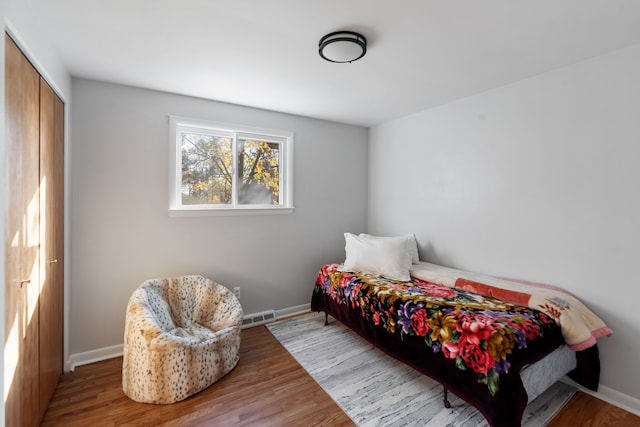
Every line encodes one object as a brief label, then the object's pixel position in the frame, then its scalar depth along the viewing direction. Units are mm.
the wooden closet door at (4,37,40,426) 1301
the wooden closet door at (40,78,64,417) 1752
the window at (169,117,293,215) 2797
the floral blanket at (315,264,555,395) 1595
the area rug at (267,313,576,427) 1792
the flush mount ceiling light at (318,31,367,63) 1736
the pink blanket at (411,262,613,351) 1807
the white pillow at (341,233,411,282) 2756
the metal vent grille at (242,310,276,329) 3054
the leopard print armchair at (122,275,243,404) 1884
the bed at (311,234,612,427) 1569
